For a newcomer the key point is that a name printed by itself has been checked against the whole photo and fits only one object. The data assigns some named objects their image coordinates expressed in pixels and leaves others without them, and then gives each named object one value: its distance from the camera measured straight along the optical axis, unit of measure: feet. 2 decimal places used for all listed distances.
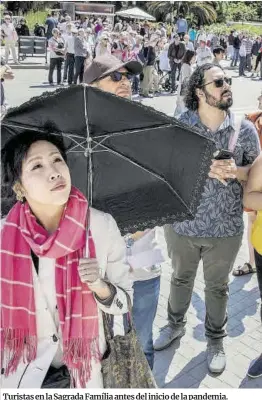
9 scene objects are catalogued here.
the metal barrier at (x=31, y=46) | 59.06
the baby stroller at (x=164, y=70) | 50.38
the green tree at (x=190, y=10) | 100.42
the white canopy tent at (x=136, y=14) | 82.33
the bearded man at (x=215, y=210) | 10.23
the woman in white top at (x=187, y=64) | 37.38
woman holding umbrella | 6.50
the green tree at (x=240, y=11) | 105.21
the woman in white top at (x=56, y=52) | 47.49
